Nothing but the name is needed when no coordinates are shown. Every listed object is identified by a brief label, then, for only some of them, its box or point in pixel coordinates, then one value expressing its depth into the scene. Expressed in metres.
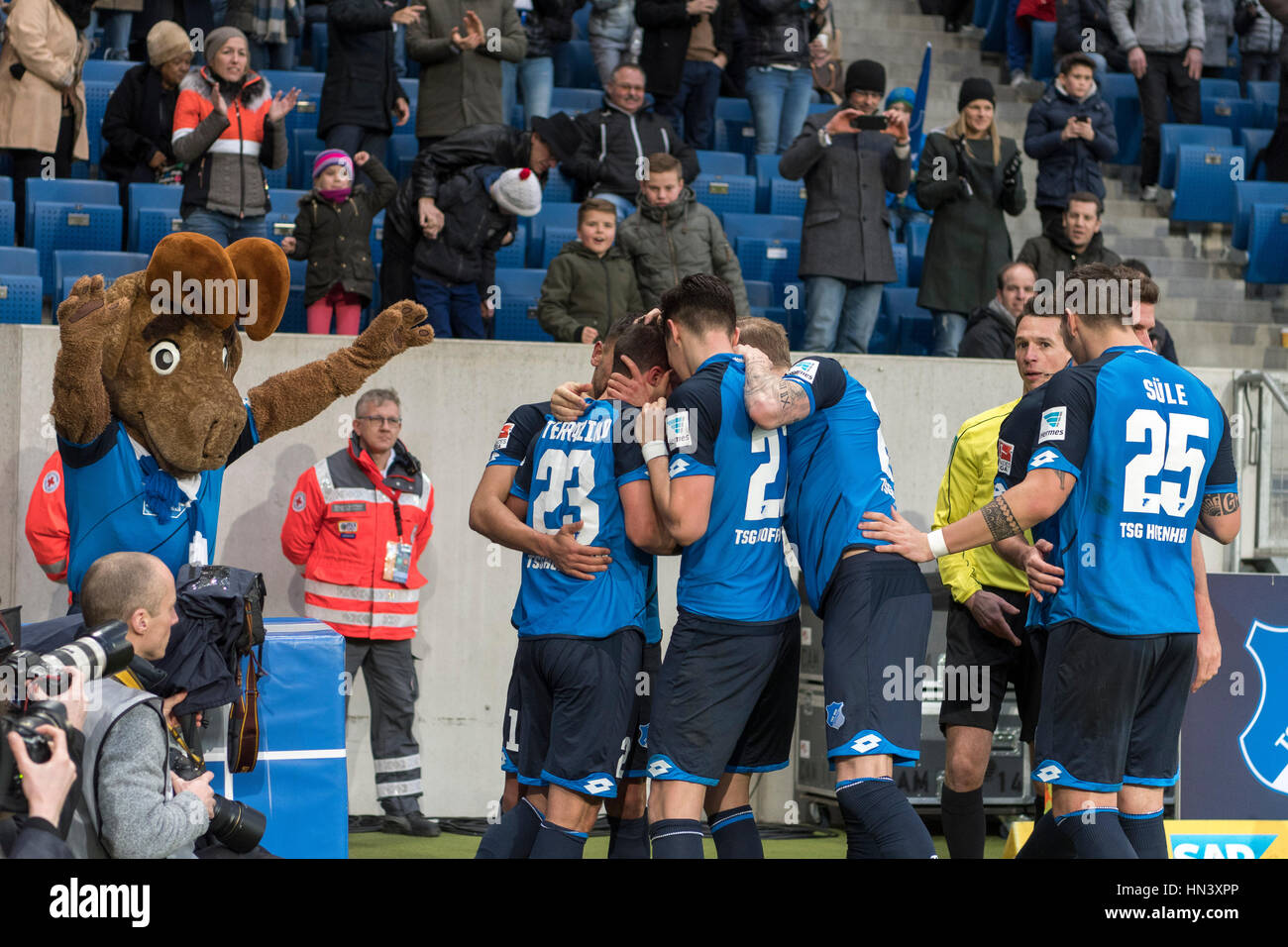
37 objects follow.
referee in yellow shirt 12.20
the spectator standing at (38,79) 18.95
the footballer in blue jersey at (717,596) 9.75
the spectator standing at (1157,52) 24.95
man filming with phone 19.08
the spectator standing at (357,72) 19.92
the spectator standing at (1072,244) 18.87
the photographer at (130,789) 7.67
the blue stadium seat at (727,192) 22.72
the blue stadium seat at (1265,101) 26.66
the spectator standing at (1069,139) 21.34
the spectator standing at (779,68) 22.52
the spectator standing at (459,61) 20.02
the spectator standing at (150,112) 19.28
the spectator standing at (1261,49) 27.20
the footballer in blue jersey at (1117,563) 9.77
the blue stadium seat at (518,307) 20.09
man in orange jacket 15.64
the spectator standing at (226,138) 18.00
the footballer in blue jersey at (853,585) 9.70
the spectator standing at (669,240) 18.02
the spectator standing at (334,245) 18.03
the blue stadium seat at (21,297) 17.78
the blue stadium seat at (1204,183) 24.58
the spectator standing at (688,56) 22.00
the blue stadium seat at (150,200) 19.83
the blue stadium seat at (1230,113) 26.64
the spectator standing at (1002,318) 17.86
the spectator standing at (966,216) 19.80
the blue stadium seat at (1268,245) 23.39
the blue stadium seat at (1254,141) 25.00
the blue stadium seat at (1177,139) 24.98
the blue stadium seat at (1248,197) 23.87
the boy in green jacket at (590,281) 17.81
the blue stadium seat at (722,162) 23.31
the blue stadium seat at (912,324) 21.63
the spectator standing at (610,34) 22.83
